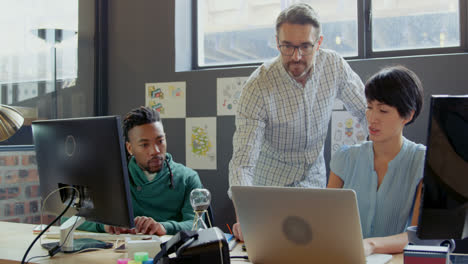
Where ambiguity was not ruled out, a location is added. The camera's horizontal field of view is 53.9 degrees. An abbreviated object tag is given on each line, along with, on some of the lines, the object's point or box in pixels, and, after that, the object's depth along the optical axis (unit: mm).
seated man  2082
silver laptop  1044
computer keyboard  1639
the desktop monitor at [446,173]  893
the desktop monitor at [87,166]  1317
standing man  2045
